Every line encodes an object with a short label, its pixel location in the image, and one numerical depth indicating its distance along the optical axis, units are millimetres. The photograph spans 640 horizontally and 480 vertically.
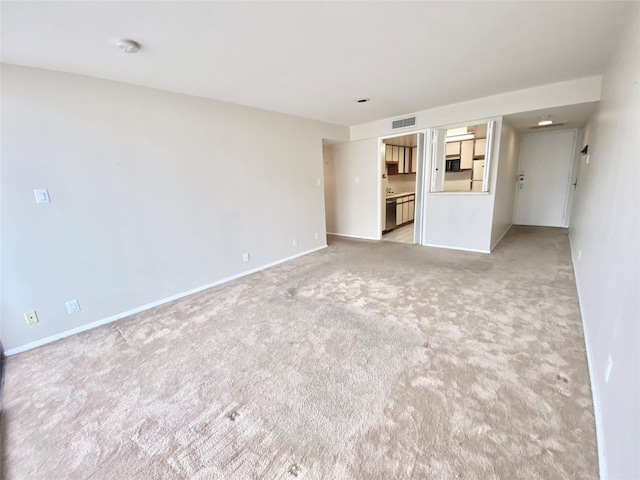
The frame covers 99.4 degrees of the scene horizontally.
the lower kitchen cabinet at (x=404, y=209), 6674
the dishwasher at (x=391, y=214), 6285
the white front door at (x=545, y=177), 5773
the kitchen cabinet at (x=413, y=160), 7493
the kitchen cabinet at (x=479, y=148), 6031
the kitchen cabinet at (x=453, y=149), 6383
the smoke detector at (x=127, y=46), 1955
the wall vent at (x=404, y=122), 4711
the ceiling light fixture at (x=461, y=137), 5879
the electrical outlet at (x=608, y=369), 1321
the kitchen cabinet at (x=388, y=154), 6277
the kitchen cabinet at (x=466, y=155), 6223
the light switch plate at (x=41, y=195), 2311
